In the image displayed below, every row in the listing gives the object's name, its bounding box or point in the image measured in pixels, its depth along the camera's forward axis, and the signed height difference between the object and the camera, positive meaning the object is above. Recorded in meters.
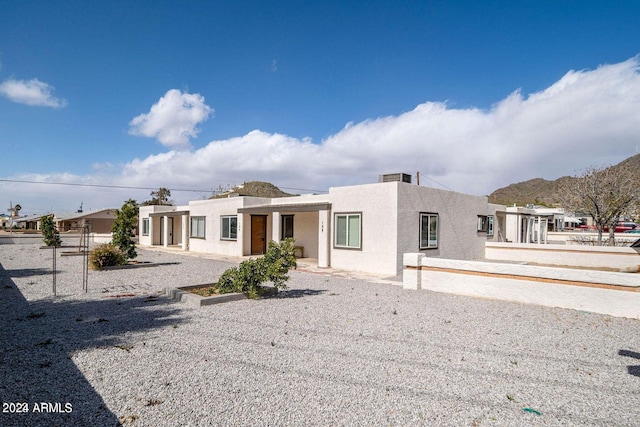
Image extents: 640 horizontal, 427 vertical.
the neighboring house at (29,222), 67.67 +0.01
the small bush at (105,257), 13.87 -1.32
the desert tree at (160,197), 59.59 +4.28
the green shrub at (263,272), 8.59 -1.15
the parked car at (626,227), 41.05 -0.14
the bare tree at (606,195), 19.69 +1.69
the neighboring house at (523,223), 22.91 +0.13
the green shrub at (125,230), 15.23 -0.31
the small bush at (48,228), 24.21 -0.39
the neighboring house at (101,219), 49.38 +0.49
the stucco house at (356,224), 13.08 -0.02
